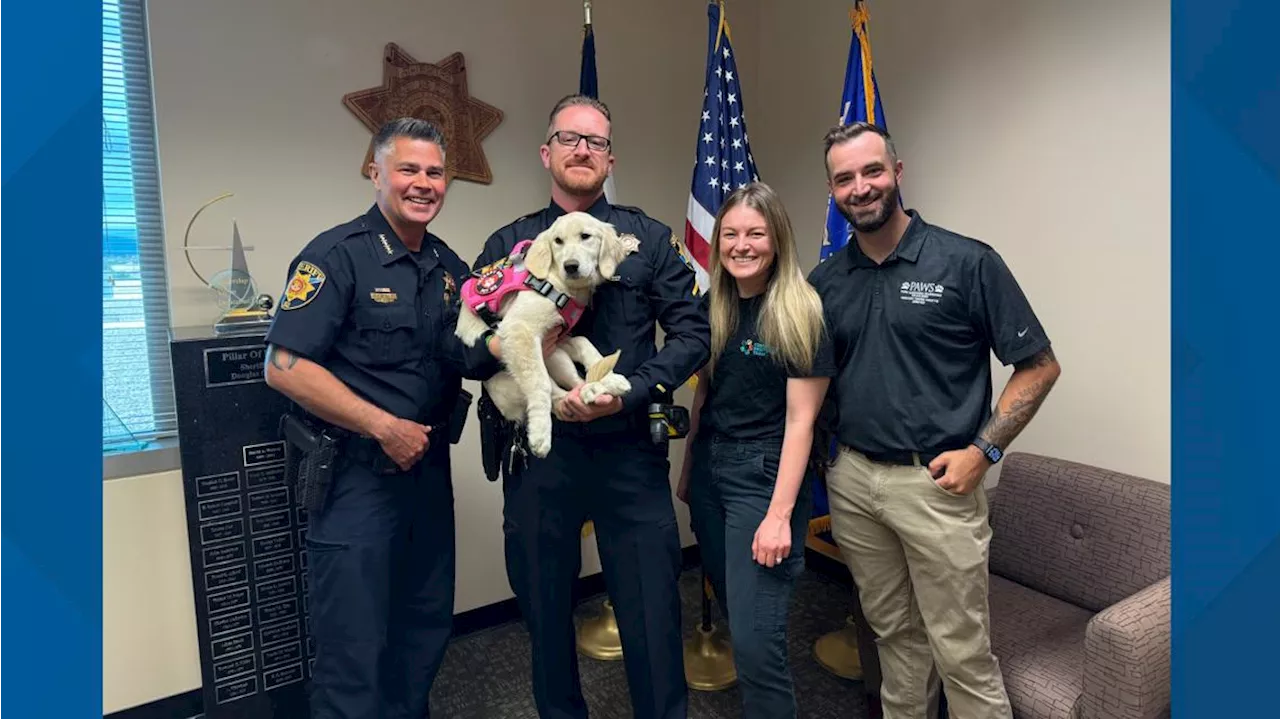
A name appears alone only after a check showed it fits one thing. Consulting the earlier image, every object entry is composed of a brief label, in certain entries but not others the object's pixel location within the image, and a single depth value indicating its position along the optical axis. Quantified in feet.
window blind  8.11
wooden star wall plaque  9.29
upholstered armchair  5.90
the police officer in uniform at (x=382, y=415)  6.32
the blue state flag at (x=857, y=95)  9.63
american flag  10.18
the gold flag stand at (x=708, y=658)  9.04
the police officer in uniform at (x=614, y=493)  6.49
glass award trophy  7.89
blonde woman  6.17
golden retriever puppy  5.84
